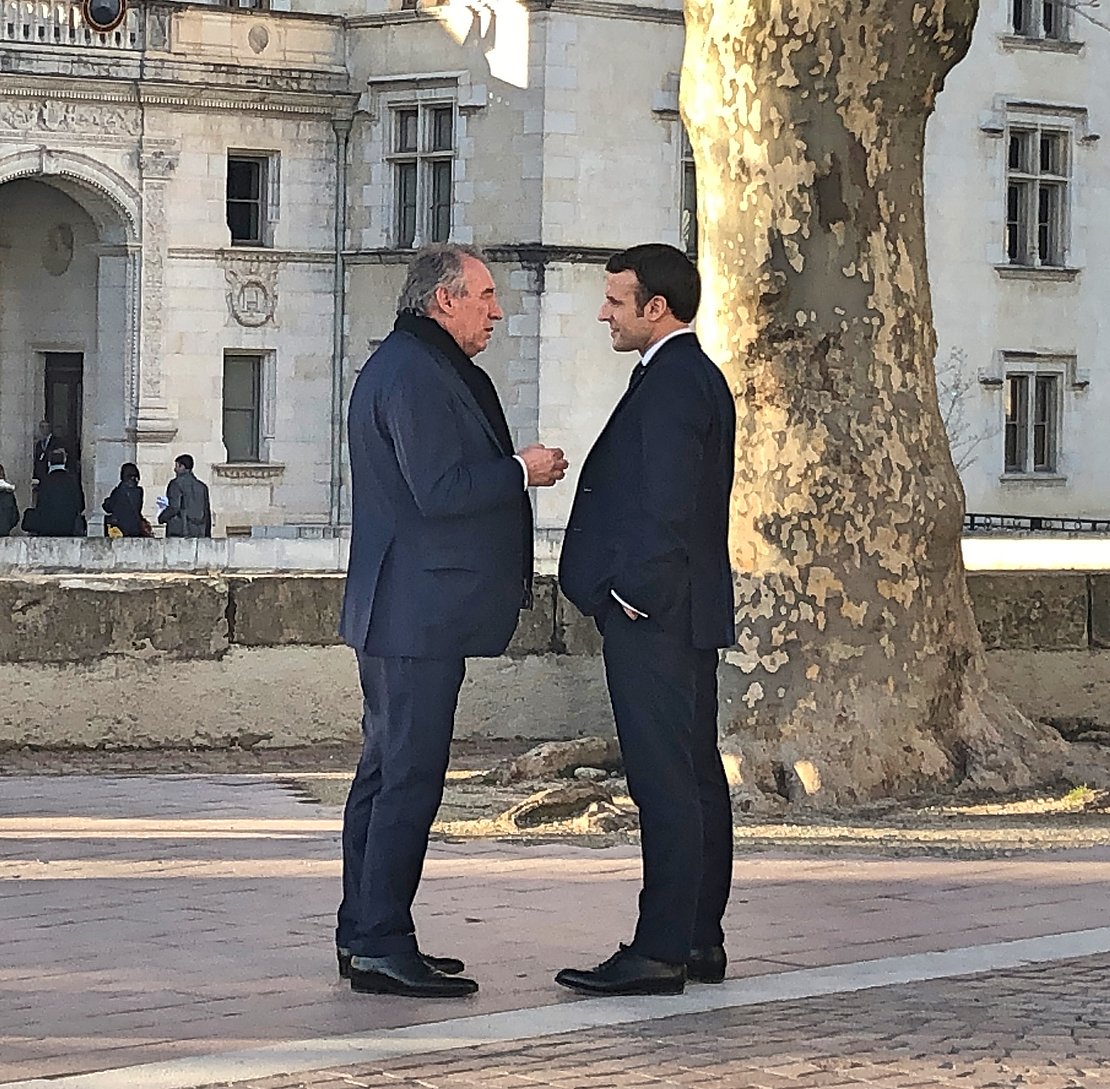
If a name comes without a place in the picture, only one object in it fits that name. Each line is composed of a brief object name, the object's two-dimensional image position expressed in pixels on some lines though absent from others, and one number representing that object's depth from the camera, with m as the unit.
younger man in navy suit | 7.44
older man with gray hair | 7.43
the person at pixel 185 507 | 35.94
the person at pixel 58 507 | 36.97
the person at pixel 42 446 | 40.79
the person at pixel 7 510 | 35.00
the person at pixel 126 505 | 36.25
